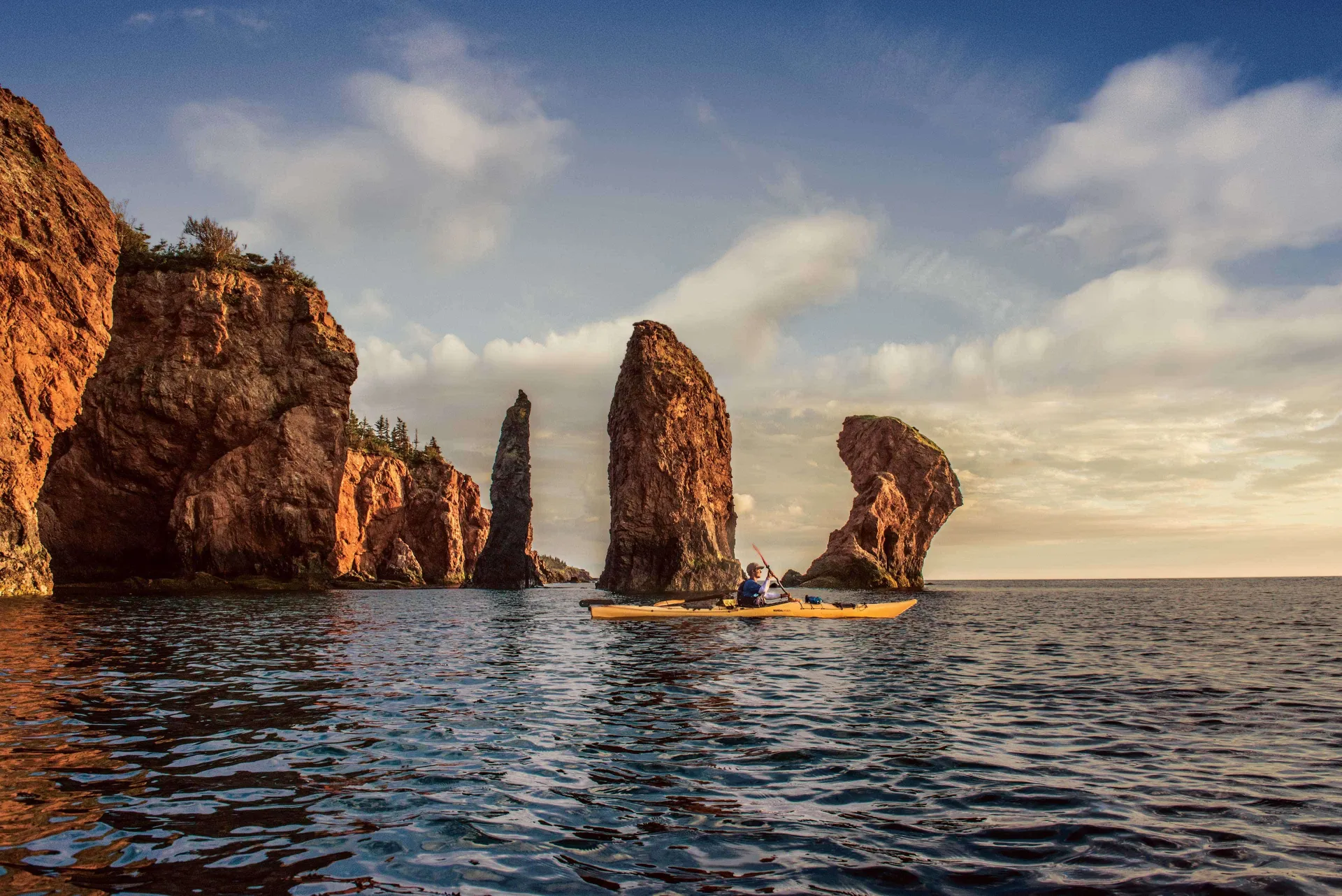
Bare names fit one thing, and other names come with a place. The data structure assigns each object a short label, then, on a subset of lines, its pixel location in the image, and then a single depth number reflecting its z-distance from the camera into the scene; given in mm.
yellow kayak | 31531
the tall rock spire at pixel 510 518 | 99500
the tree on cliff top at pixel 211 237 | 60781
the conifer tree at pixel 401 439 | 122919
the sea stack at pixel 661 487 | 67062
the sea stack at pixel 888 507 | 82688
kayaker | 31516
